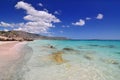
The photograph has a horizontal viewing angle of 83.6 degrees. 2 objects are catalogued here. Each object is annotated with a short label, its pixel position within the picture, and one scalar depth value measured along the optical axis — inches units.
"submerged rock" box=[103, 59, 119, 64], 245.0
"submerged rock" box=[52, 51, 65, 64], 233.4
